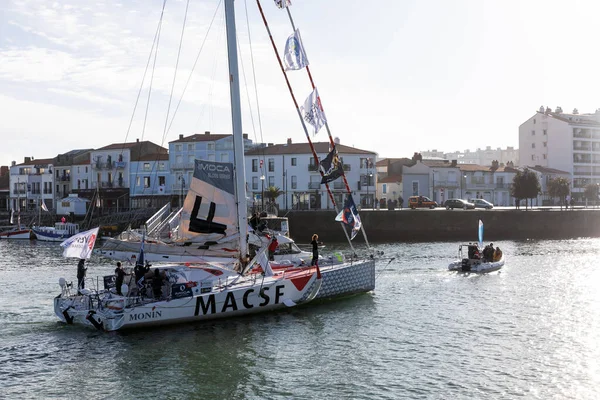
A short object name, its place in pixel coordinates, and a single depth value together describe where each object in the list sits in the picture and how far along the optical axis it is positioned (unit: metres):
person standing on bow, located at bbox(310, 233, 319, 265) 33.72
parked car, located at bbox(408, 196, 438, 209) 96.69
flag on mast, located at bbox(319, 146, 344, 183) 32.44
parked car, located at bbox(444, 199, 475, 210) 93.19
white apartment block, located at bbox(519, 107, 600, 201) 135.38
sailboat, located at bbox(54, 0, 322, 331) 27.22
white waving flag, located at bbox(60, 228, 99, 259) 26.84
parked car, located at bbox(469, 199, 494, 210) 95.56
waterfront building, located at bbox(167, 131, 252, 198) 106.88
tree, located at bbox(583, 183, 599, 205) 117.94
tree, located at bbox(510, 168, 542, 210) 99.62
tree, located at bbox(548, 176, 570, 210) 107.50
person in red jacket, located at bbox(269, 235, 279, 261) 36.37
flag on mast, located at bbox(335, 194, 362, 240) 33.25
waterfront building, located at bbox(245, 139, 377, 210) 103.06
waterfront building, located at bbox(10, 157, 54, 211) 125.00
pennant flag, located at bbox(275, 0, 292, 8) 32.91
